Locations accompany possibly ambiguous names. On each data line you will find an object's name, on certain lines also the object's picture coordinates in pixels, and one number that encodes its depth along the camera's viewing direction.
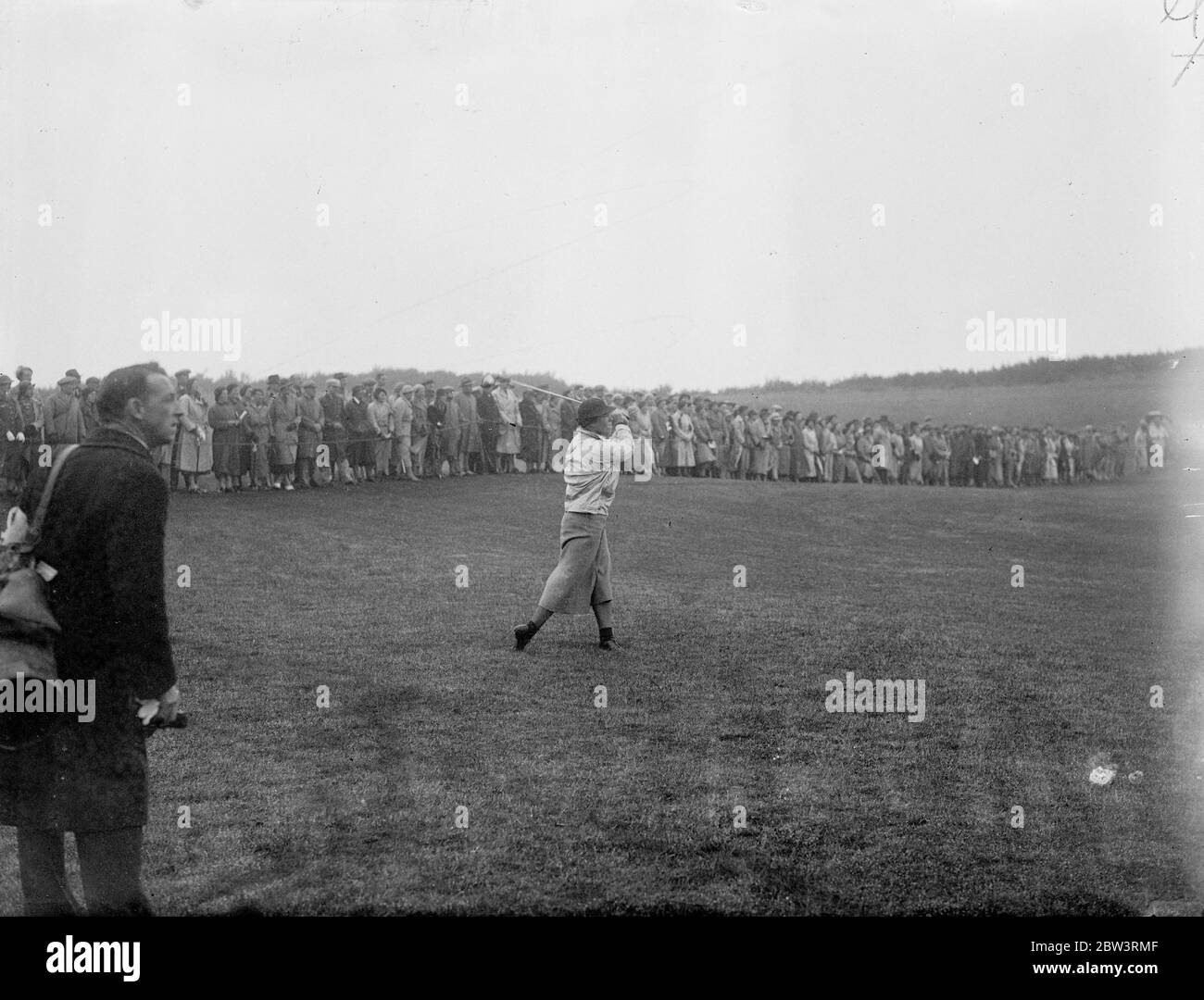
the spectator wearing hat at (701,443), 29.25
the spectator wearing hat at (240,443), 20.12
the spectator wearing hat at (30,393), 17.52
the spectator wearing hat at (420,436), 23.00
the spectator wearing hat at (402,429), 22.59
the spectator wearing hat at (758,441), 30.27
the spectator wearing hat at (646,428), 25.98
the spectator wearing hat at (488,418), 24.34
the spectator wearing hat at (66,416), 17.98
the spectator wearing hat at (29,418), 17.33
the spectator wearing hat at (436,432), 23.36
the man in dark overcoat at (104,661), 4.31
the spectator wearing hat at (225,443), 20.02
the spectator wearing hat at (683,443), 28.45
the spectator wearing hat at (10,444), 17.00
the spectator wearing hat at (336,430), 21.55
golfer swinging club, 9.49
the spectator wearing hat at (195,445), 19.34
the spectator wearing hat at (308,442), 20.98
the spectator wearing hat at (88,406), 18.22
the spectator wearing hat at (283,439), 20.45
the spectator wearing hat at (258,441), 20.30
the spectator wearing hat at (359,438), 21.97
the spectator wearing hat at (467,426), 23.84
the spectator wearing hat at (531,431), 25.17
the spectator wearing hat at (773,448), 30.74
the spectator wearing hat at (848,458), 32.34
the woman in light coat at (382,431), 22.28
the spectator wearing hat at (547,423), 25.22
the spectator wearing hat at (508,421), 24.48
